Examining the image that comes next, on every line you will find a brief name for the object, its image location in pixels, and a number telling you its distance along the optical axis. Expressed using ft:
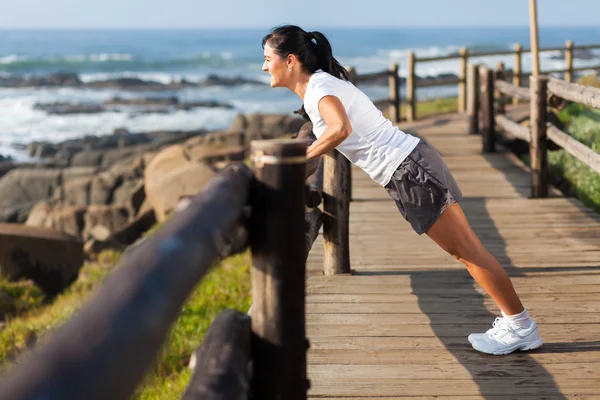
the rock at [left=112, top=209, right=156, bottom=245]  48.08
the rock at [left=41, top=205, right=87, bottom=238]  52.29
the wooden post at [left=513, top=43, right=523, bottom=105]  59.36
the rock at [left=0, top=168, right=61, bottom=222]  67.00
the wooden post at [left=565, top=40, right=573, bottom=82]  62.75
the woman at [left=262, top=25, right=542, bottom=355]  12.82
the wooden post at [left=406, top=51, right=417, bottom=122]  53.42
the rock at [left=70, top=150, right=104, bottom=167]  80.89
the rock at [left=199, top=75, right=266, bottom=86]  177.99
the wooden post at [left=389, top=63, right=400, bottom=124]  51.69
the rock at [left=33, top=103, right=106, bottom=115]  135.33
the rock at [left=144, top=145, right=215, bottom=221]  46.39
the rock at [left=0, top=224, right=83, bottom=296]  37.29
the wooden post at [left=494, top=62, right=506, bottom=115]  38.65
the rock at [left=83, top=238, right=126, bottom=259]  45.39
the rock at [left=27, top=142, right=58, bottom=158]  94.43
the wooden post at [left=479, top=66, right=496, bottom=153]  36.94
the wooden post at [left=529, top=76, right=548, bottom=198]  26.58
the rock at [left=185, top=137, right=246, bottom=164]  57.88
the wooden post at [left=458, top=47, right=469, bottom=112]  56.75
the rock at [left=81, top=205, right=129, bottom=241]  52.54
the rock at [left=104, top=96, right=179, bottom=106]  145.47
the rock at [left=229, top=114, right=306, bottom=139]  71.36
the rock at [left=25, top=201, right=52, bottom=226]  54.60
